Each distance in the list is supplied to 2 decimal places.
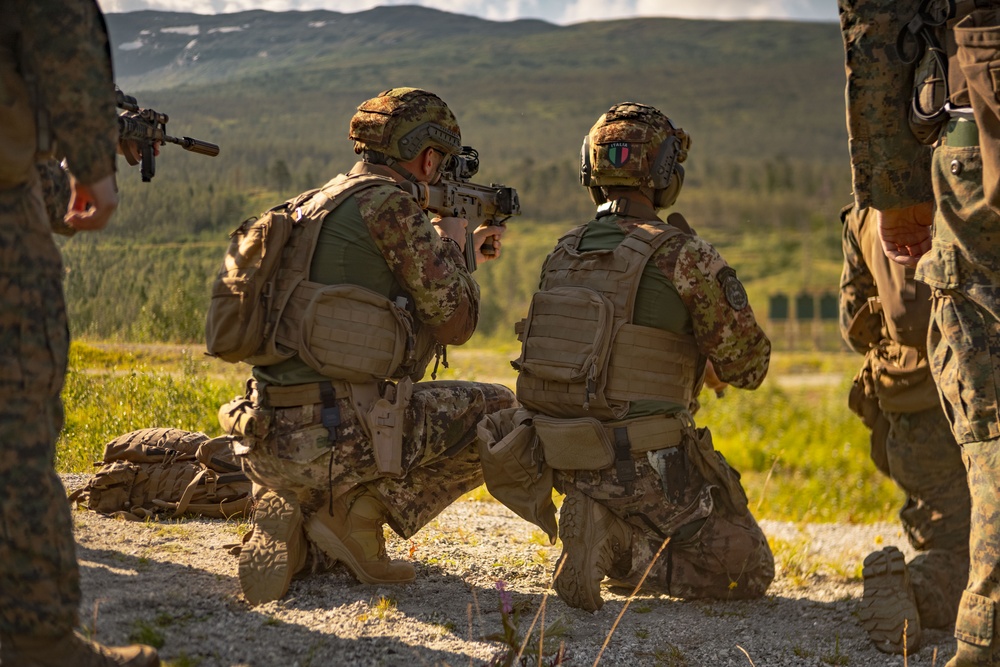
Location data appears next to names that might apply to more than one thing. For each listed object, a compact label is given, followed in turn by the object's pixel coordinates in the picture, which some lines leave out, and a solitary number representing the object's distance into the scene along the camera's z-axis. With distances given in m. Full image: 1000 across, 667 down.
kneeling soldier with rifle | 4.80
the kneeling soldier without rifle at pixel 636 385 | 4.90
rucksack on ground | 5.78
